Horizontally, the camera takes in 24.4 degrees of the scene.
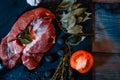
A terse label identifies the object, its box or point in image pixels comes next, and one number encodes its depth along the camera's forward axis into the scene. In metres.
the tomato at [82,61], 1.15
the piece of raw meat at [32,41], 1.22
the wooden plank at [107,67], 1.24
